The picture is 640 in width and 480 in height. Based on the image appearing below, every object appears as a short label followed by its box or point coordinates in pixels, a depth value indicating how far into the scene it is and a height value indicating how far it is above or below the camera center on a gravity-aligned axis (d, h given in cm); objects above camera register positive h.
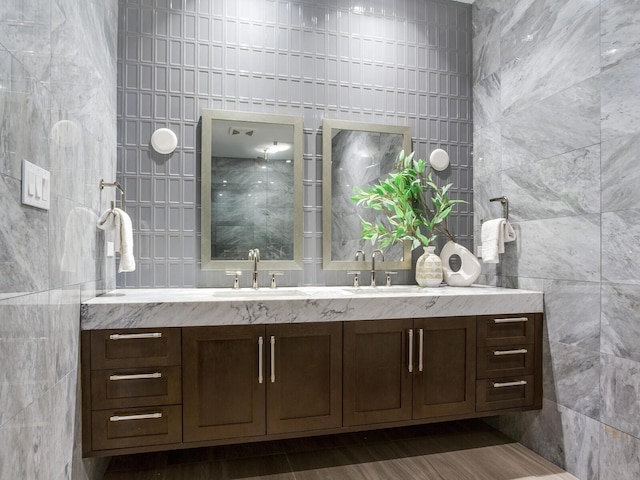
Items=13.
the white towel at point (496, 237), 257 +2
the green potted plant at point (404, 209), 275 +21
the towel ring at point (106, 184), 210 +28
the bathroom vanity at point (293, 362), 184 -60
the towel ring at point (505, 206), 268 +22
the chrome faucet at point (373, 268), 277 -19
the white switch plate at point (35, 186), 121 +17
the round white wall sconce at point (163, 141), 248 +59
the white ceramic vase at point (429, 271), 272 -20
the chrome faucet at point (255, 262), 255 -13
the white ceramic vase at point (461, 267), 276 -19
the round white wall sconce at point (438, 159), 296 +57
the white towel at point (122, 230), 203 +5
